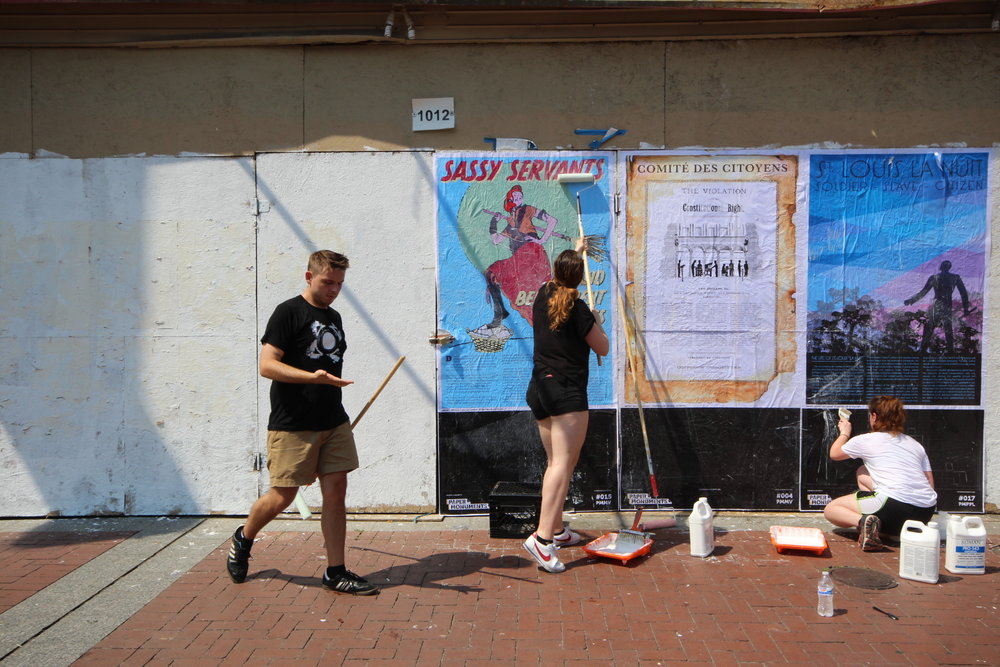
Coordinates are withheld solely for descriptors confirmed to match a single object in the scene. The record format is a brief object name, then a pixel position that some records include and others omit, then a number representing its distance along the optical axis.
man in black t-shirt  4.39
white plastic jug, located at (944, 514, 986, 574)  4.67
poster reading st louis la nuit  5.77
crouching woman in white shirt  5.02
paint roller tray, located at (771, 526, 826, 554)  5.03
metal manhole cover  4.56
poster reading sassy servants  5.82
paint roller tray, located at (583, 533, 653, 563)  4.88
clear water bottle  4.10
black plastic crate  5.33
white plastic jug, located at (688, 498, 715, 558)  5.01
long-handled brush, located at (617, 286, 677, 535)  5.48
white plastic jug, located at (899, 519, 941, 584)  4.55
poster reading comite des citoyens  5.80
